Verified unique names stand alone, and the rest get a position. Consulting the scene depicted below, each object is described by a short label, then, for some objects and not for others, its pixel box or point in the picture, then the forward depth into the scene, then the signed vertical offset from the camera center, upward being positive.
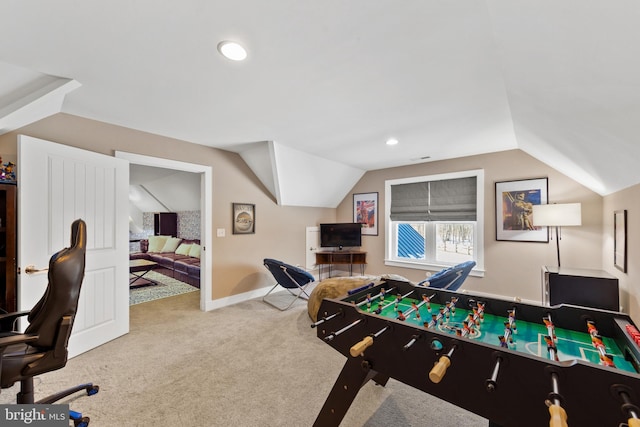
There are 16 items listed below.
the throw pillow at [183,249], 6.18 -0.83
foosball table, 0.80 -0.60
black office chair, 1.38 -0.65
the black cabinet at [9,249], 2.02 -0.27
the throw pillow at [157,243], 6.90 -0.75
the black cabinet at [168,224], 7.22 -0.24
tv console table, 5.21 -0.88
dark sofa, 5.01 -1.03
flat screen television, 5.33 -0.42
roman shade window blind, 4.30 +0.27
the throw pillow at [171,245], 6.65 -0.77
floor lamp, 3.01 -0.01
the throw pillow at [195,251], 5.83 -0.83
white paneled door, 2.08 -0.07
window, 4.25 -0.09
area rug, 4.17 -1.37
